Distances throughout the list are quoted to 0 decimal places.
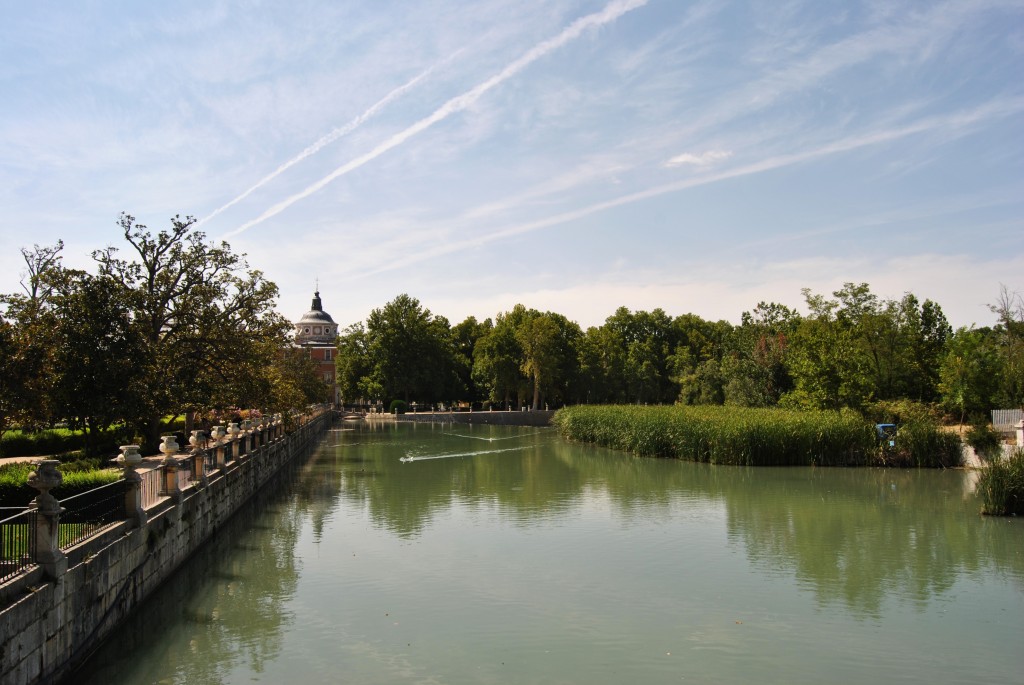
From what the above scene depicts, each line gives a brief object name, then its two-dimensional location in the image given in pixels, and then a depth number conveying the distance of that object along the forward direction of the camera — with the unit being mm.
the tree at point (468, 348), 86062
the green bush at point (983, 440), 28453
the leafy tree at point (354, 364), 87188
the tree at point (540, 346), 71875
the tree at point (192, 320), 24562
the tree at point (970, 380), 36812
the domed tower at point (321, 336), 111438
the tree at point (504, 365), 74125
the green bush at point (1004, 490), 20297
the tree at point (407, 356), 80875
